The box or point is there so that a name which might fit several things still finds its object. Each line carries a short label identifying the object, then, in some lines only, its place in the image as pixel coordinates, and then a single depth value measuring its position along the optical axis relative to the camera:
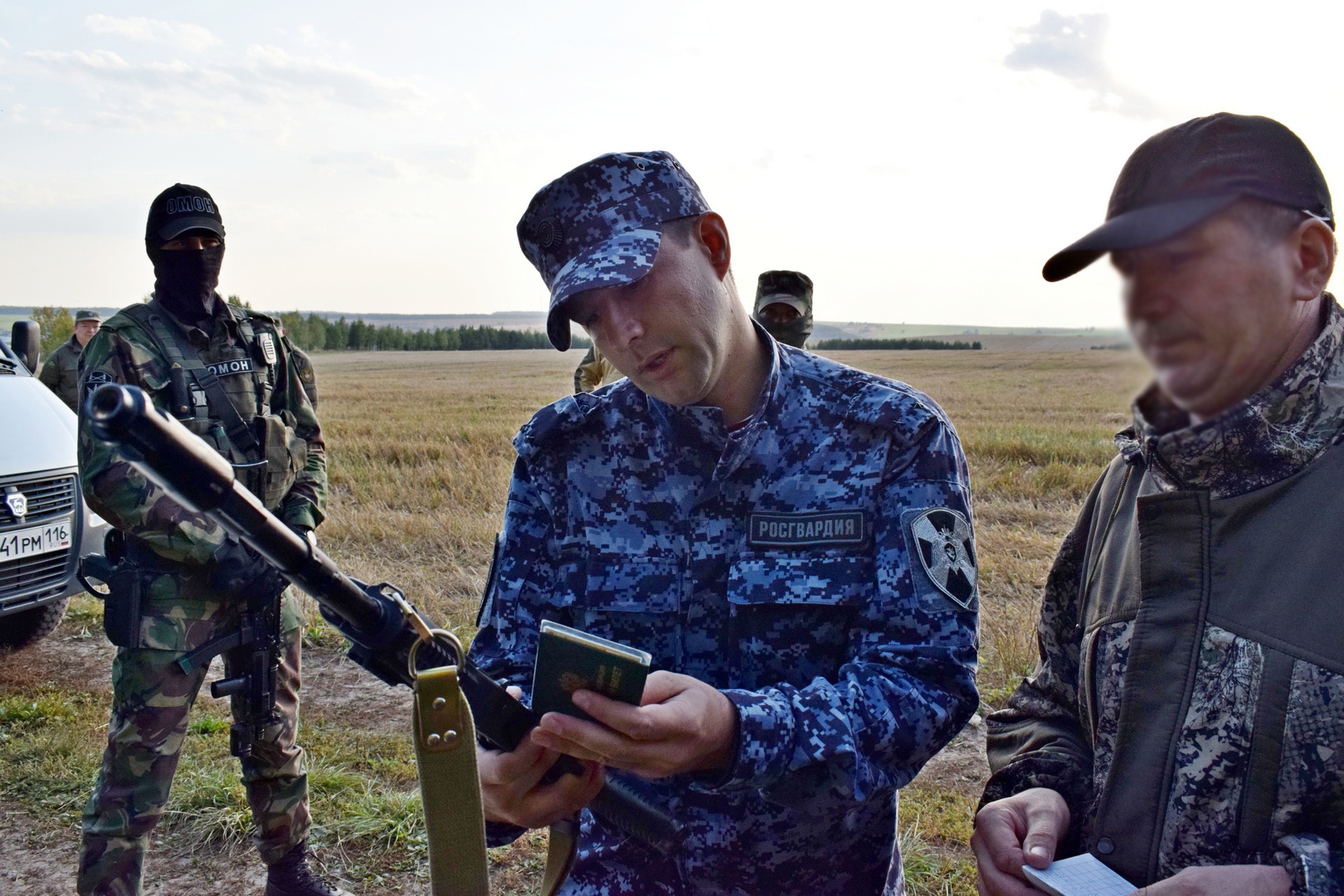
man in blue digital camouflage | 1.52
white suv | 5.45
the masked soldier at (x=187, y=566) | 3.49
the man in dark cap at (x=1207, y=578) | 0.53
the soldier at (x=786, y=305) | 5.95
